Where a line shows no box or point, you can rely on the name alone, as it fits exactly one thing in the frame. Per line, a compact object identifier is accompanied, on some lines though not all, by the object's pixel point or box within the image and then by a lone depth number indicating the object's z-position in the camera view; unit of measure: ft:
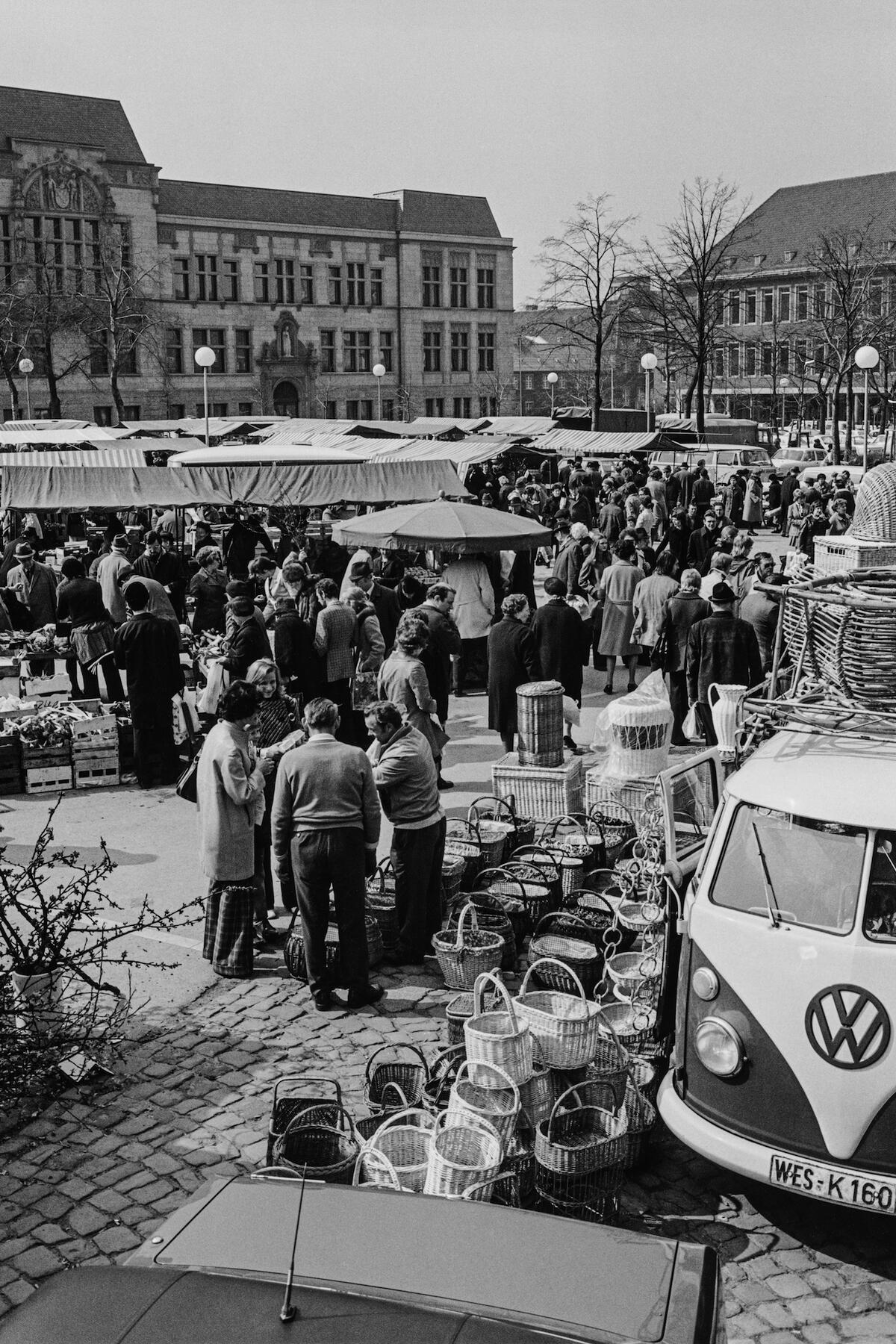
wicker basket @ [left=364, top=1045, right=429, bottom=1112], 20.29
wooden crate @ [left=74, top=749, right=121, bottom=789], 39.78
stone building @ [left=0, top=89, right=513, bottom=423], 203.62
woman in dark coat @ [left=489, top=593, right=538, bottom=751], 39.70
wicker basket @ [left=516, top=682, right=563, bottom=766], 34.09
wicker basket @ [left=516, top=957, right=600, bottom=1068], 20.01
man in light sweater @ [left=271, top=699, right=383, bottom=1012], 24.20
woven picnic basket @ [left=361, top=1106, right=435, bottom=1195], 18.31
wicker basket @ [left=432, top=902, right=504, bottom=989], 24.52
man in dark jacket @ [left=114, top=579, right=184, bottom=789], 38.19
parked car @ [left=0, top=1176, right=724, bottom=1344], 9.36
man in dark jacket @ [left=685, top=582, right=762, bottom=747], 39.37
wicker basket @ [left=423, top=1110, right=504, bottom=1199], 17.16
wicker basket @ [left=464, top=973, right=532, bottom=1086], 19.29
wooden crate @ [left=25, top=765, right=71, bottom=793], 39.24
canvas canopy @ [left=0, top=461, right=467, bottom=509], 60.13
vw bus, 16.69
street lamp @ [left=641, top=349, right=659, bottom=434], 117.50
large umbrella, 48.42
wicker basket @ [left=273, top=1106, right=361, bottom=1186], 18.56
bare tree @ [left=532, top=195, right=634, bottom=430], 183.62
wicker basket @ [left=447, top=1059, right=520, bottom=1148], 18.35
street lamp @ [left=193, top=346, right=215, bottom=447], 99.50
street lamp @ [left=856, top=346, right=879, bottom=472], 90.02
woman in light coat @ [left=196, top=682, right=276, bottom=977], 25.80
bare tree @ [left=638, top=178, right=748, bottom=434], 163.02
